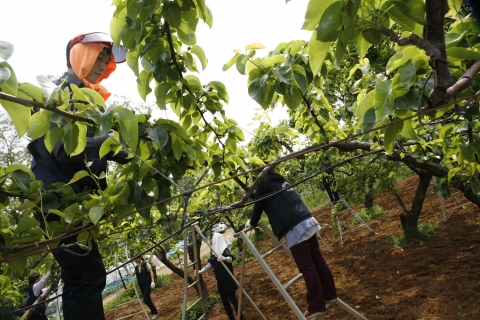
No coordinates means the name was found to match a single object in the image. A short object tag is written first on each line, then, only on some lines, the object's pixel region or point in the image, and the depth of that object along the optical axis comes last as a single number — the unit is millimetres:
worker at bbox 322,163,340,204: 7902
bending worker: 3400
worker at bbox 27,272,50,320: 5639
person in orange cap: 1820
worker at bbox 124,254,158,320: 8008
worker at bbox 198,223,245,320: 5906
